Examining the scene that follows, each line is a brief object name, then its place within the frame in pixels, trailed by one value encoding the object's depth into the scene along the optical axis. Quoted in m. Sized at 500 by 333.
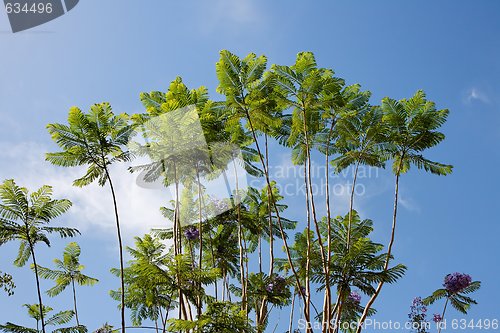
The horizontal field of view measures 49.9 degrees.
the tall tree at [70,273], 20.98
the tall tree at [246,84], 14.77
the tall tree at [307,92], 14.56
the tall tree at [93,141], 14.59
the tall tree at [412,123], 15.94
